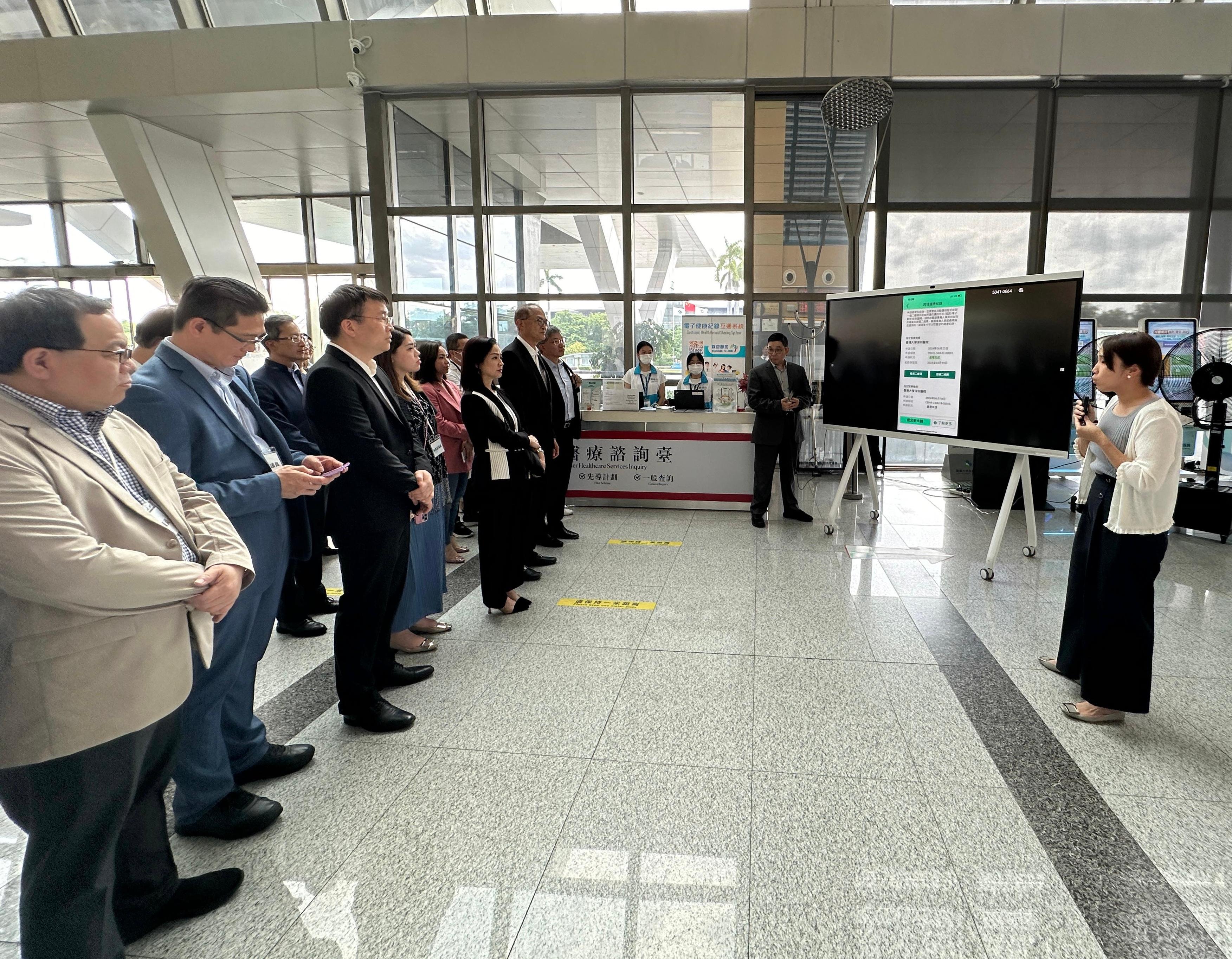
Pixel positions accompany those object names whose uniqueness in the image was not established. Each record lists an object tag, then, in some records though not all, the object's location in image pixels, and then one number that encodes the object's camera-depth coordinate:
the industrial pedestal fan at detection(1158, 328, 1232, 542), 5.41
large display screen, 4.03
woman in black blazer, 3.70
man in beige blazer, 1.24
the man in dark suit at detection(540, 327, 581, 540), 5.38
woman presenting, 2.49
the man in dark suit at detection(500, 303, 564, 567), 4.61
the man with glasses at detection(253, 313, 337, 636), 3.56
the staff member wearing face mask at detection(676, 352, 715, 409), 7.31
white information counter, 6.40
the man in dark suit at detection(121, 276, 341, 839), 1.93
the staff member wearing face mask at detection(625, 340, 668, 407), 7.50
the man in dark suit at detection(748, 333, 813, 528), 5.96
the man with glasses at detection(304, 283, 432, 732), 2.48
